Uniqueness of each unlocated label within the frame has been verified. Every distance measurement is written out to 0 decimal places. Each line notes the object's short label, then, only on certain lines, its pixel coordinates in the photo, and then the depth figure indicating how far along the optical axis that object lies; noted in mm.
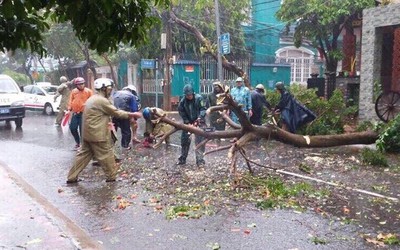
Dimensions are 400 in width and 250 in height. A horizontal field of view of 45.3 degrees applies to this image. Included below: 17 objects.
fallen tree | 7840
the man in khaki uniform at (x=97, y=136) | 8062
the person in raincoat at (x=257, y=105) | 12156
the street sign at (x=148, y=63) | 23906
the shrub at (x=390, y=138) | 10164
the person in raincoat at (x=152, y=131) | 12117
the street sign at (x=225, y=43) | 16594
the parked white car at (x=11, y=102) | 17062
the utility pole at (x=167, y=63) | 23203
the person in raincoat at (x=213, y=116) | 12691
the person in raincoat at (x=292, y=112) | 11961
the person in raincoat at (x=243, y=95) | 12023
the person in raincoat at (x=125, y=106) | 11469
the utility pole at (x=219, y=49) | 16716
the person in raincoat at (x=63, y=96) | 16469
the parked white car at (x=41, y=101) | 24672
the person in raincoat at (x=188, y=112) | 9469
